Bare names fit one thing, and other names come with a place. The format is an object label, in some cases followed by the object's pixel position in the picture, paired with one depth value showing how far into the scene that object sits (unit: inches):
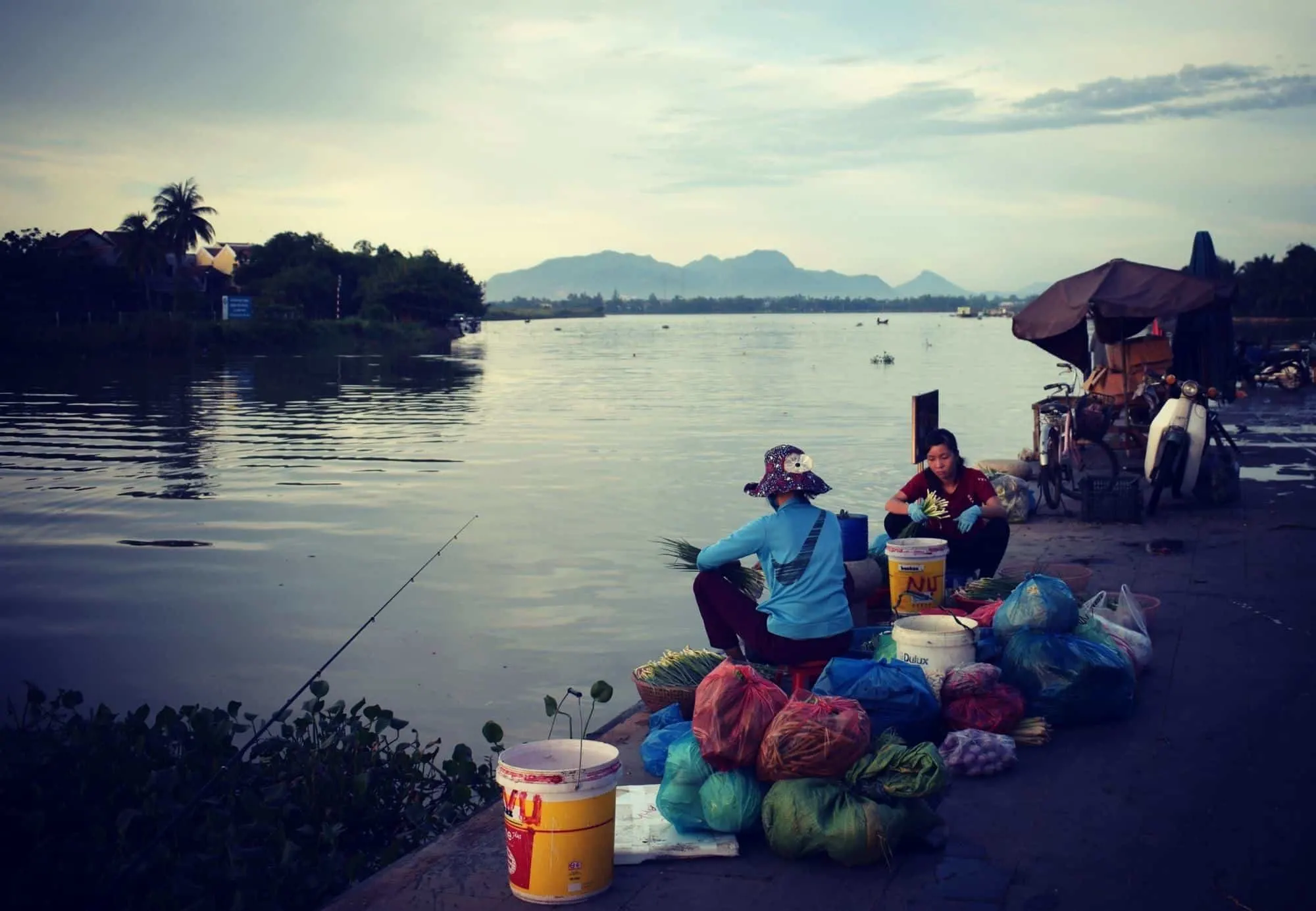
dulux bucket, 241.3
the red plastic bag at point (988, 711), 227.9
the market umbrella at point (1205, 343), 771.4
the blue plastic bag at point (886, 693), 218.4
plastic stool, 239.9
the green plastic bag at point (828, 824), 176.6
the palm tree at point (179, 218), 3346.5
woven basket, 250.1
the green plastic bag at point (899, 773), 182.5
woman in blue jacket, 233.3
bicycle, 526.9
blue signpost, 3129.9
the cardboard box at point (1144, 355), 699.4
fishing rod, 167.6
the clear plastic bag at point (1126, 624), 269.1
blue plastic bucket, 323.0
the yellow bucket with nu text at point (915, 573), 298.8
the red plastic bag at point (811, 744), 183.6
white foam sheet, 182.9
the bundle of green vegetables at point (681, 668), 255.8
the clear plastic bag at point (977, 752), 214.5
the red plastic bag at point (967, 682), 231.9
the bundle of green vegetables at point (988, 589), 305.1
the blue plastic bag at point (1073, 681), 237.9
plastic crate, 485.4
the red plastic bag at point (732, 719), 186.4
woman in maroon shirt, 320.5
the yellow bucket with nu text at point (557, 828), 167.9
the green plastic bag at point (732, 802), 184.7
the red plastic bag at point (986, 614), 275.4
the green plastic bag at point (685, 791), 188.9
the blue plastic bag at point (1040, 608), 255.1
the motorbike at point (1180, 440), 505.7
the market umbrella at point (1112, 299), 551.5
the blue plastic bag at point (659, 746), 221.1
